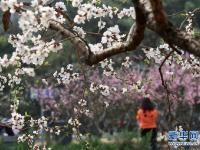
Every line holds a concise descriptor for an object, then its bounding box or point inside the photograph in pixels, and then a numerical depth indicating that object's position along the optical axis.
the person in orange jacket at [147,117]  24.64
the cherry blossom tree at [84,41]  6.35
